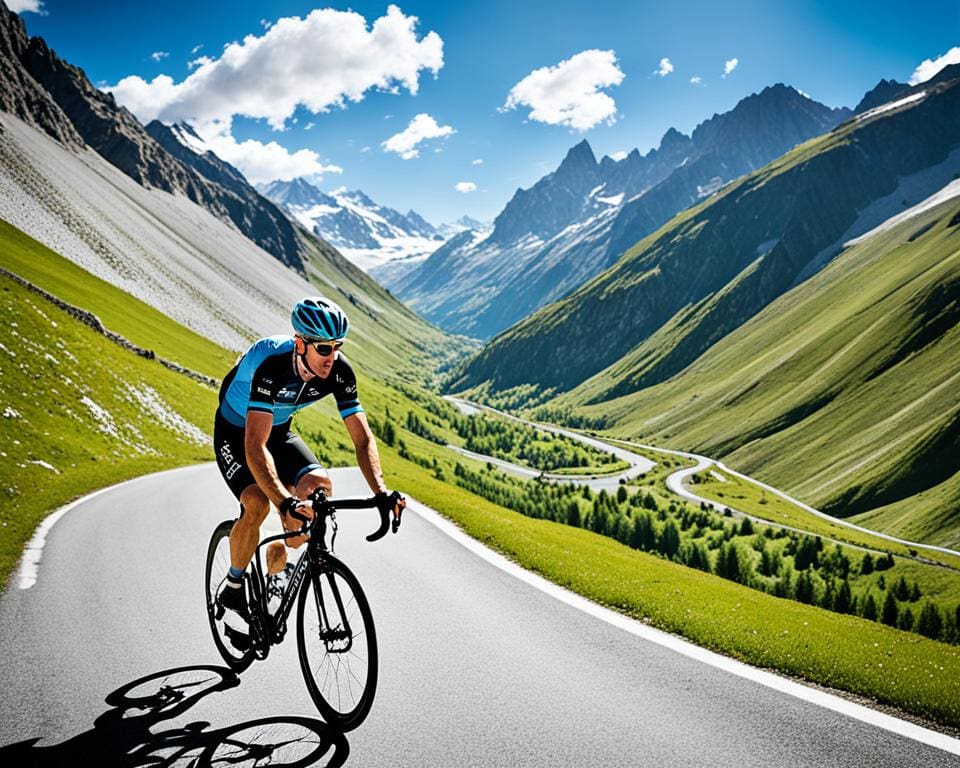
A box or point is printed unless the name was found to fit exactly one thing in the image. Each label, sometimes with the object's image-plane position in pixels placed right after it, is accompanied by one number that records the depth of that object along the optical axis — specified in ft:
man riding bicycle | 21.27
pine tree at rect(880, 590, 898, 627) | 76.20
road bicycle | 19.30
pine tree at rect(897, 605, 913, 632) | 93.78
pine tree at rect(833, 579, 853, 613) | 118.11
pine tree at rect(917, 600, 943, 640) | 82.66
